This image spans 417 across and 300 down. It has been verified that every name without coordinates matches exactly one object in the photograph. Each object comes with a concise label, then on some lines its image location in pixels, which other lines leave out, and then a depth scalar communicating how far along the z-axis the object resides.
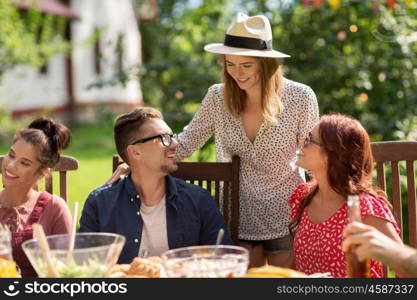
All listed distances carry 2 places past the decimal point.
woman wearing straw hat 7.02
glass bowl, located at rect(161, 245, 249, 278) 4.04
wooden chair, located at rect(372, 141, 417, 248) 6.56
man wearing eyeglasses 6.18
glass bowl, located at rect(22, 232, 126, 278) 4.10
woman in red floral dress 5.67
